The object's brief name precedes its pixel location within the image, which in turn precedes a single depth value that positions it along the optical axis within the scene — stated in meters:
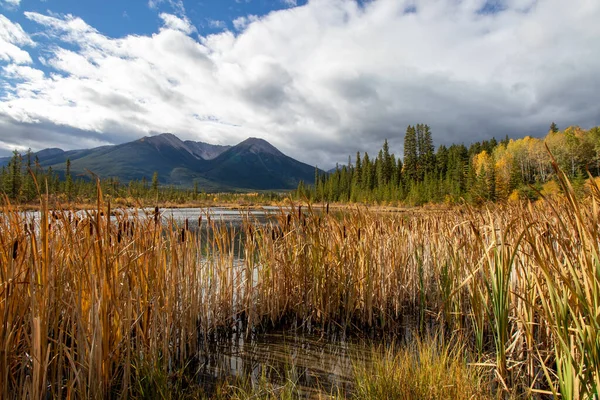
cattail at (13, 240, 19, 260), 2.28
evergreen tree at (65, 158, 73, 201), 52.79
